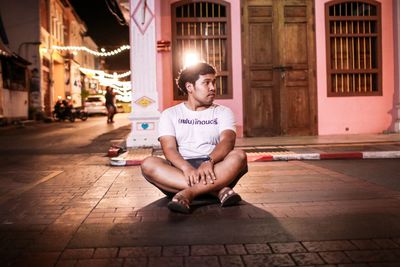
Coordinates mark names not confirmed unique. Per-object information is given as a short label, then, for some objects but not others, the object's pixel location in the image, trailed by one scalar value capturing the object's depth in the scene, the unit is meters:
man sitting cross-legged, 4.60
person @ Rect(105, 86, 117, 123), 23.05
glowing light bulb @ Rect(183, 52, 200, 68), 12.32
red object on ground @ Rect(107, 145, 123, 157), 9.89
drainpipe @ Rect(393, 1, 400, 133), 12.41
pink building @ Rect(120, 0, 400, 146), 12.27
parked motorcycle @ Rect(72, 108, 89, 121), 30.28
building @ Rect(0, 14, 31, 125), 25.55
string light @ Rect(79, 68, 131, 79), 38.09
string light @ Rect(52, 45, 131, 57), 24.48
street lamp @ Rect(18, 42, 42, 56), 31.91
